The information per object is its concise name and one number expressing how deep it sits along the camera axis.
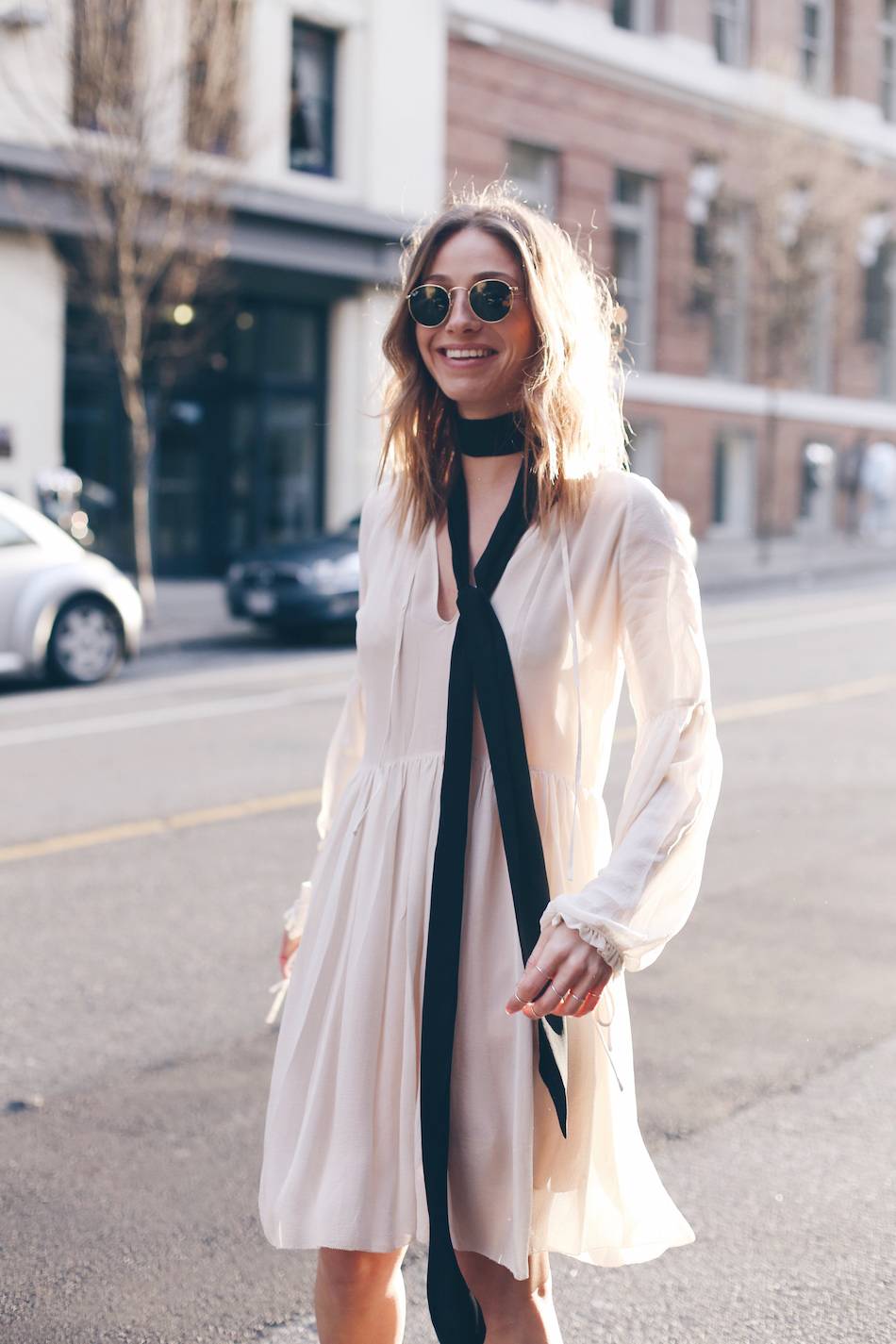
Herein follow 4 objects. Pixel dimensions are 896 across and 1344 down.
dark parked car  15.33
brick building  25.19
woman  2.32
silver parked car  12.34
